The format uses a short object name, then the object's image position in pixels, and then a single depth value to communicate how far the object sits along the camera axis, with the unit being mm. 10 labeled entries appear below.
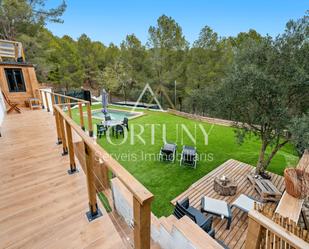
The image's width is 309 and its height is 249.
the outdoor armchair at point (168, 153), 7020
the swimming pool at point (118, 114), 14538
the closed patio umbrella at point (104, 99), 9539
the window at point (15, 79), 8527
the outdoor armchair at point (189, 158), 6637
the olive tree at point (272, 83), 4566
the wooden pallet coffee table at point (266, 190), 4744
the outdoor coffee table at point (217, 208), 3986
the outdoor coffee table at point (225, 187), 5021
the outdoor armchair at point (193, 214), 3418
